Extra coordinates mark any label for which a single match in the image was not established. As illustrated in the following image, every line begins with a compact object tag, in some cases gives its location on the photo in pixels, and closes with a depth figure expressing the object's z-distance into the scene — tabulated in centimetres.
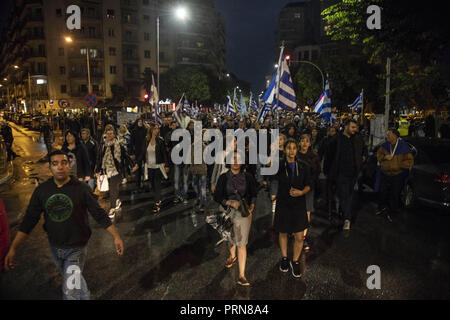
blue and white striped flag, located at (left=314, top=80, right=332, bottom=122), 1162
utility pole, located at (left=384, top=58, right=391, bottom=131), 1257
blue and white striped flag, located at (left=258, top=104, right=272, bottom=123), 988
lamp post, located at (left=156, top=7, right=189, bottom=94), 1956
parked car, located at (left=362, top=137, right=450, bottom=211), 678
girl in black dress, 452
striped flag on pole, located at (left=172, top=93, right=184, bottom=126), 1119
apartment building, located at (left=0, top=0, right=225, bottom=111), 6059
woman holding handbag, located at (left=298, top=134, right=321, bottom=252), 566
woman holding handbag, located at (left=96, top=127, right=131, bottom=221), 709
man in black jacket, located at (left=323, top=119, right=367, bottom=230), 634
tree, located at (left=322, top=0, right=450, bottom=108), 790
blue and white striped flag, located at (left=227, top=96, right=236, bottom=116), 2000
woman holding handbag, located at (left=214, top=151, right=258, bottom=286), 432
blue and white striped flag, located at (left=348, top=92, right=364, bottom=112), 2087
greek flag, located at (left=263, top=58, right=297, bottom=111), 892
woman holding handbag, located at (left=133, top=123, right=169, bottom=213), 761
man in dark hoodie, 318
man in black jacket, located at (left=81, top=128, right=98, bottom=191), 750
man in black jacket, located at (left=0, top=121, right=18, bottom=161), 1551
